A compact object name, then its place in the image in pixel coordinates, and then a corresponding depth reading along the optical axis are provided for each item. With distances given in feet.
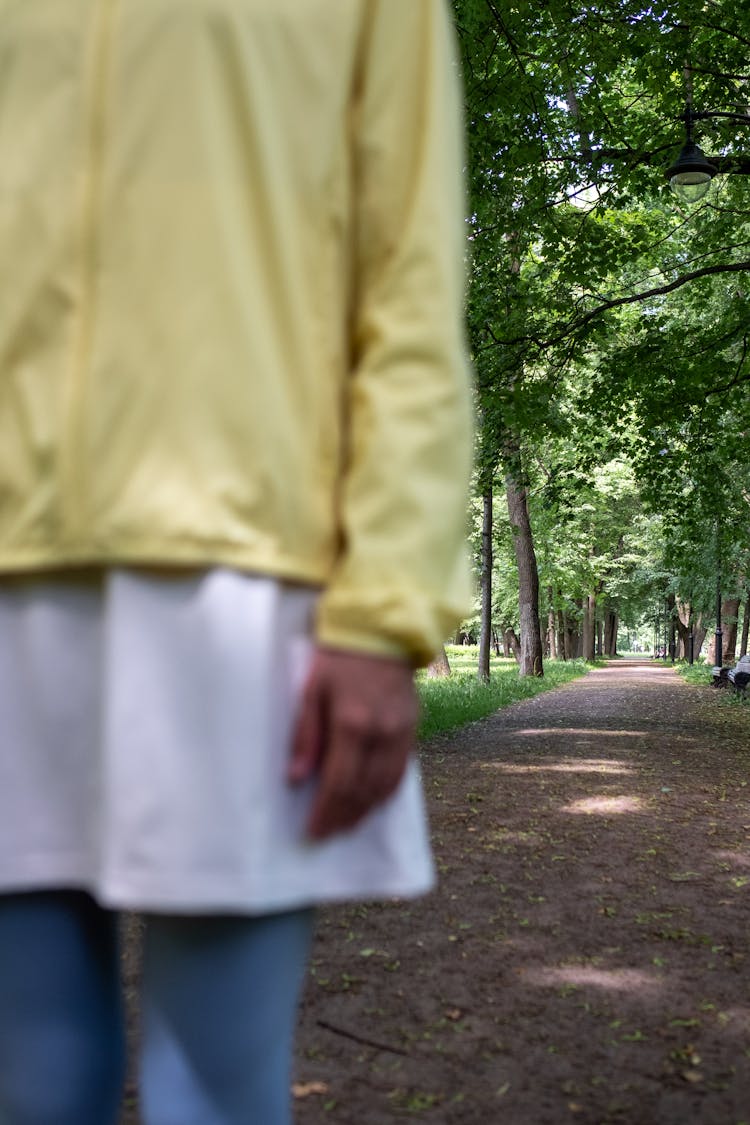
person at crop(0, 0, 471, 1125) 3.41
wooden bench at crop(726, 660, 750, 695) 63.98
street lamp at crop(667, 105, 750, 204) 32.89
